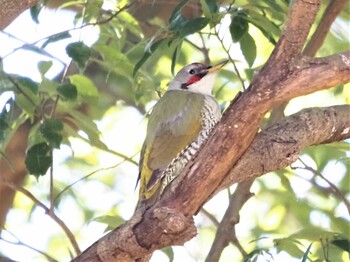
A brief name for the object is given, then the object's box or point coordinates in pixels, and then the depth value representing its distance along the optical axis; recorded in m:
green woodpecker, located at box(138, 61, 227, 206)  9.37
